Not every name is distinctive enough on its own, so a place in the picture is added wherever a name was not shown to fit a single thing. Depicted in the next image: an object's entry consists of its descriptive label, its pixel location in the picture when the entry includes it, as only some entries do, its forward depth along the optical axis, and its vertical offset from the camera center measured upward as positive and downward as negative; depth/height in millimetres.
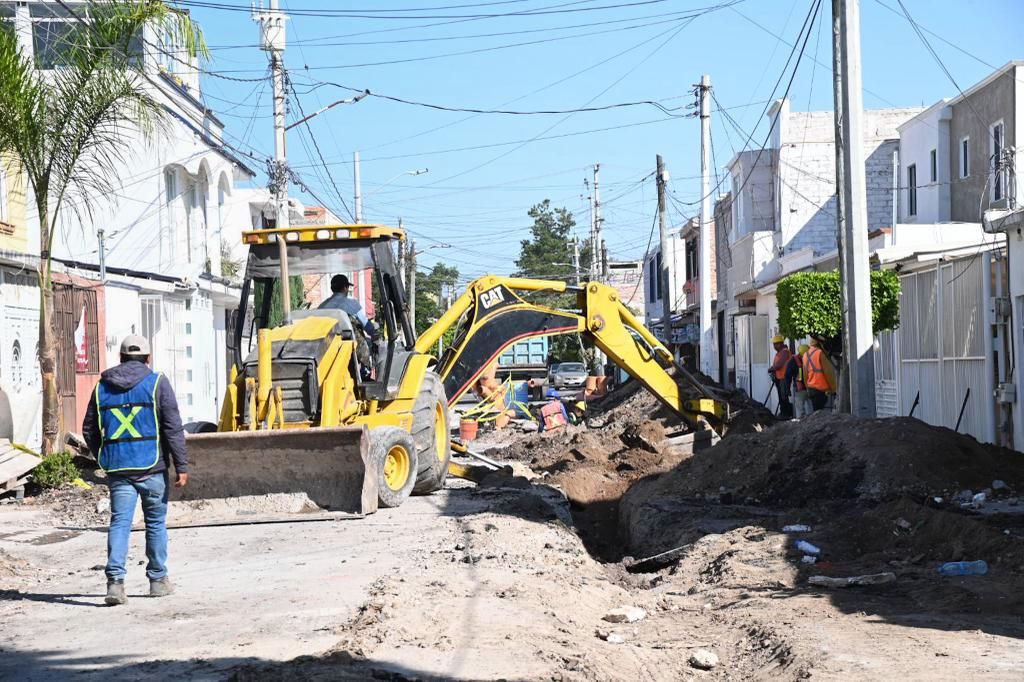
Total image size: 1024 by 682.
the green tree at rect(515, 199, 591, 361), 104062 +8163
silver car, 57344 -1564
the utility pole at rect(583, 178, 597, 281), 60931 +5738
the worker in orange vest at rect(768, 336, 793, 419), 24422 -752
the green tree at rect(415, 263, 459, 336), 74525 +4180
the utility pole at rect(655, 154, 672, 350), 35469 +2833
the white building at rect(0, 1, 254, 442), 20672 +1788
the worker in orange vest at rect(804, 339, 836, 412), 20859 -580
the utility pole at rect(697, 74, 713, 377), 35375 +3430
